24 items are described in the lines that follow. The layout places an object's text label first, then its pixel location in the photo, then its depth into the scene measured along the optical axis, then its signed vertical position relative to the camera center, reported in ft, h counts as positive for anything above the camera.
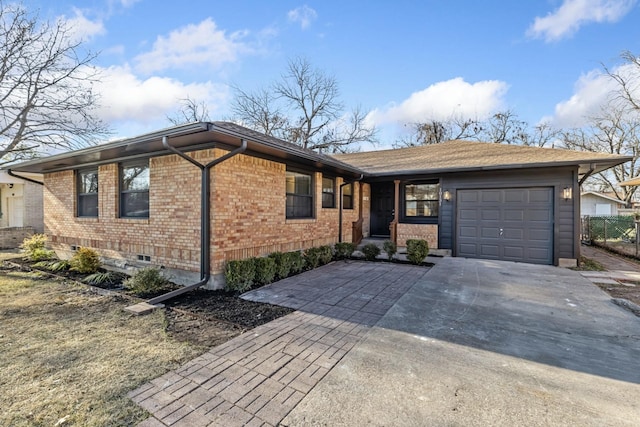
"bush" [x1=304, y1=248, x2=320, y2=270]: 24.85 -3.89
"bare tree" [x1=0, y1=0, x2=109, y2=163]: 32.63 +15.32
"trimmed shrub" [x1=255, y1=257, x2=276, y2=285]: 19.33 -3.89
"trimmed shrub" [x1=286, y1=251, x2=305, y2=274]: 22.25 -3.82
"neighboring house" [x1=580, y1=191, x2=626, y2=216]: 82.07 +2.94
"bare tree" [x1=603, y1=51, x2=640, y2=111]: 58.85 +28.86
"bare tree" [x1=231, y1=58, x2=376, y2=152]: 73.67 +26.28
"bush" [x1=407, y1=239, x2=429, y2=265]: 26.18 -3.41
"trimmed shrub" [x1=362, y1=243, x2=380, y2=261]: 28.48 -3.82
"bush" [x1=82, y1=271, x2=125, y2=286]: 19.56 -4.69
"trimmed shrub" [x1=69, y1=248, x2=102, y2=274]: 21.89 -3.78
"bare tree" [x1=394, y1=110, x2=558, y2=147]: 79.61 +23.52
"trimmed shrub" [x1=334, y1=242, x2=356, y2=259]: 29.43 -3.76
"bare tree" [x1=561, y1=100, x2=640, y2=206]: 73.05 +20.92
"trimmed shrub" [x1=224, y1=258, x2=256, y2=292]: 17.66 -3.86
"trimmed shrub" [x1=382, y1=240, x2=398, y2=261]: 28.35 -3.51
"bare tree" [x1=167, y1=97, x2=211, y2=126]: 71.00 +25.13
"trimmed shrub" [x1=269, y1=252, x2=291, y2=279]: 20.91 -3.71
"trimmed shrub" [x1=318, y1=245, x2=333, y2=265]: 26.27 -3.78
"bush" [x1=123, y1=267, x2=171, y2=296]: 16.94 -4.15
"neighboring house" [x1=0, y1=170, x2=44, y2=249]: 39.23 +0.46
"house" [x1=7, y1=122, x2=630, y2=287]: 18.04 +1.20
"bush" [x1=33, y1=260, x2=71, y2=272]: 23.15 -4.41
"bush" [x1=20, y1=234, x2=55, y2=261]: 26.84 -3.52
